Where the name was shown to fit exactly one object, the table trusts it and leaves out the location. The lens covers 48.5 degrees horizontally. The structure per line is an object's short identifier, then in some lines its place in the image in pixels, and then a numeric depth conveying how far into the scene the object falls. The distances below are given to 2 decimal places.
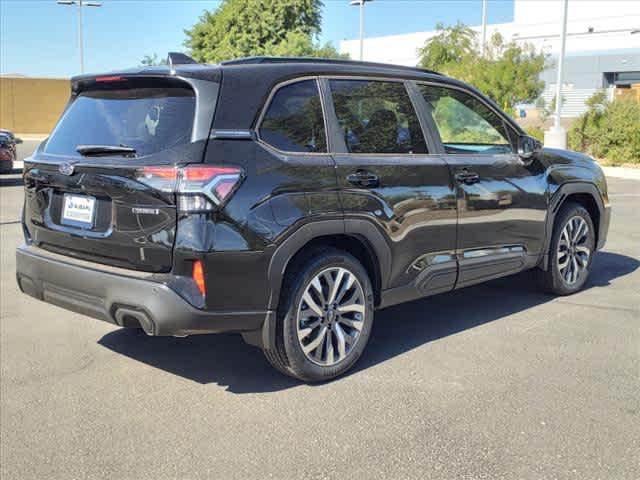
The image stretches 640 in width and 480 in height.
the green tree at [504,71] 24.47
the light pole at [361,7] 37.91
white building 54.31
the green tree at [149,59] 48.29
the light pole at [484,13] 35.91
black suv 3.59
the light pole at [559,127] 20.06
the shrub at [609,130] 20.00
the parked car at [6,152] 14.75
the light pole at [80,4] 37.34
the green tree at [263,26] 42.00
